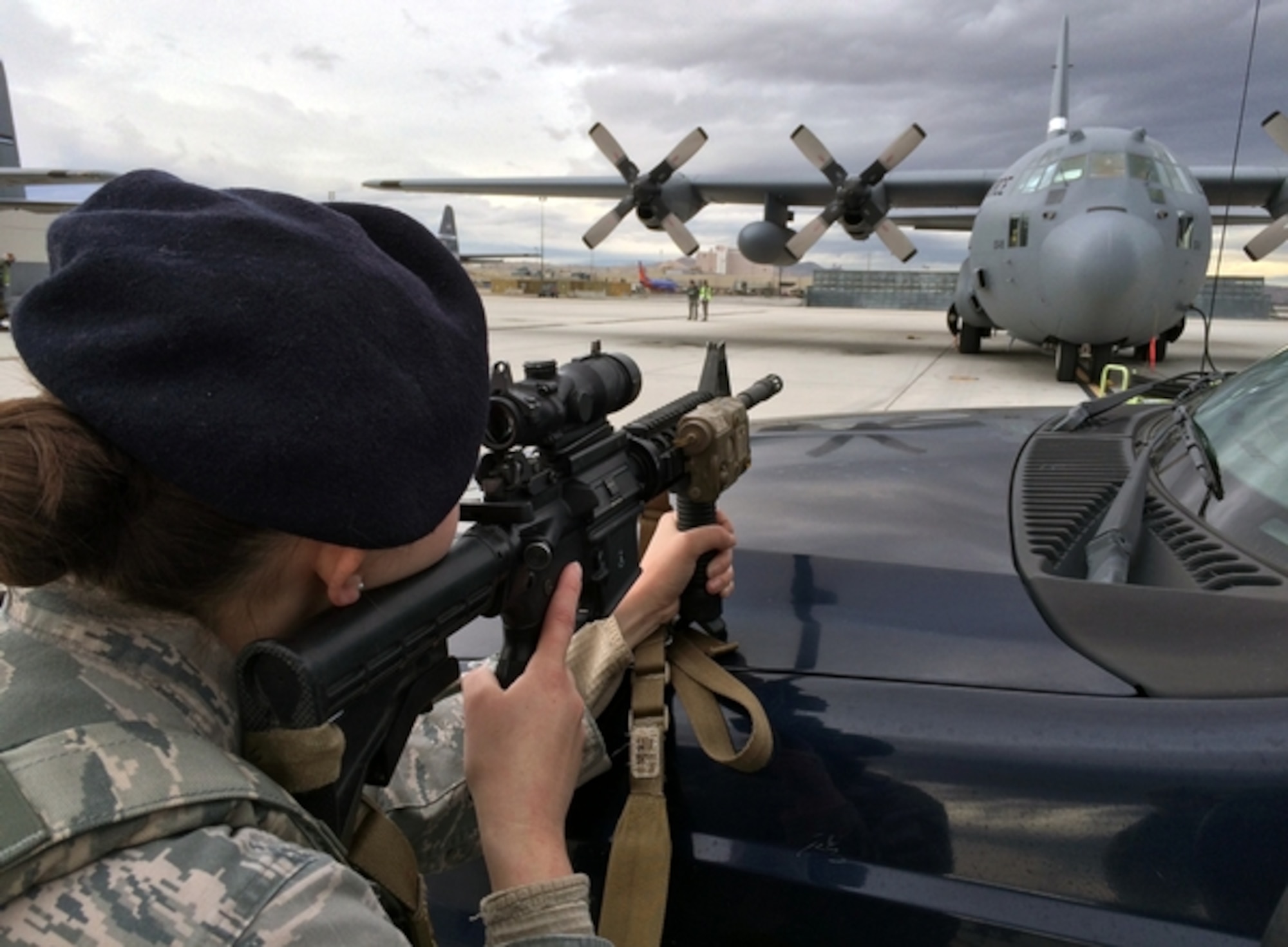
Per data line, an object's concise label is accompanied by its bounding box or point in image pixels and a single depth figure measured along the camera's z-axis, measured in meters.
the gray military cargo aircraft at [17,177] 23.03
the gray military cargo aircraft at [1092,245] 11.64
